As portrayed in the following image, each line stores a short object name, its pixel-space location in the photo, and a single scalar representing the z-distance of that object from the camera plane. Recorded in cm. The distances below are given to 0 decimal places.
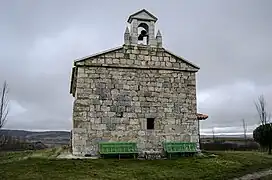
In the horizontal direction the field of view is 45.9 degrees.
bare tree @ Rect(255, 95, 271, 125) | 2830
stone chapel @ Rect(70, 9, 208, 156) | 1376
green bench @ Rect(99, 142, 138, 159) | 1341
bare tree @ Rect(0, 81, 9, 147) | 2461
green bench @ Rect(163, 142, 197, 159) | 1412
